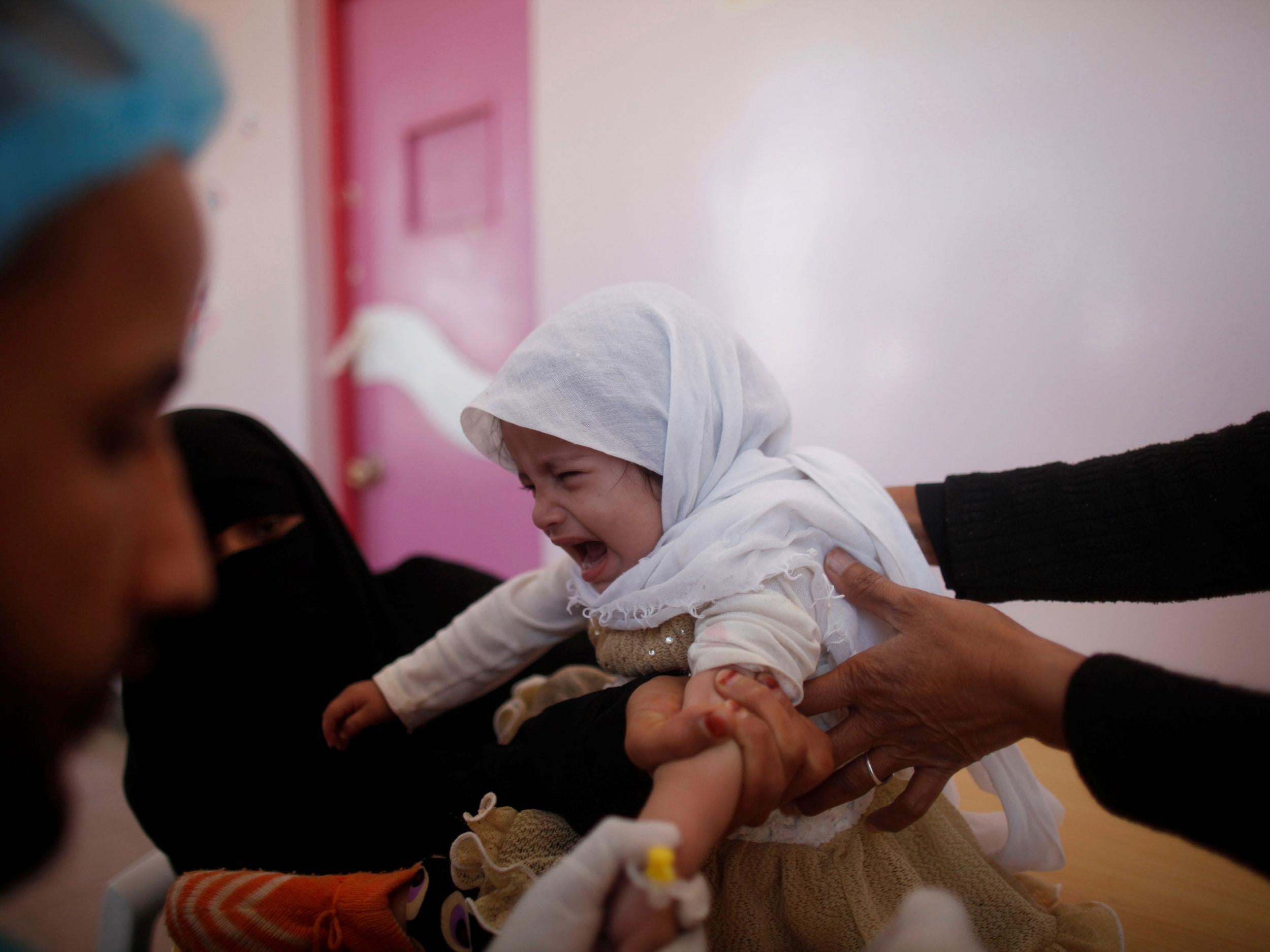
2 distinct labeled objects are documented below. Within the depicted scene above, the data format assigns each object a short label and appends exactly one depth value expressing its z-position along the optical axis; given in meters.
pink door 2.08
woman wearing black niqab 0.96
